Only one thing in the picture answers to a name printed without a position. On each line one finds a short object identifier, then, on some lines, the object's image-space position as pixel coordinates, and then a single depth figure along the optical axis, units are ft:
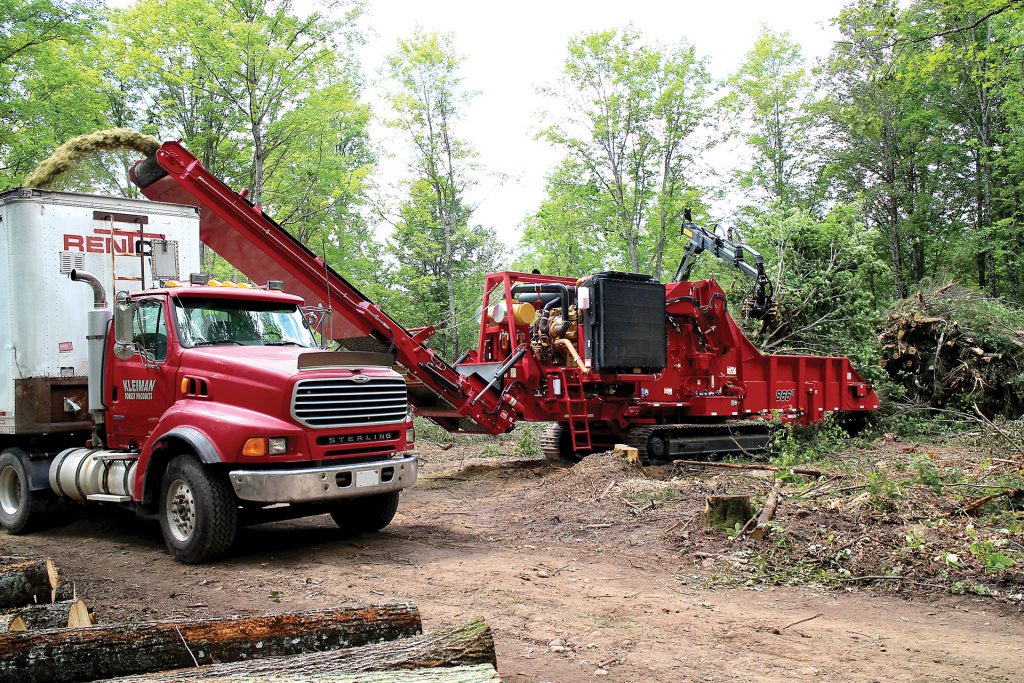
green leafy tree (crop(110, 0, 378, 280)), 54.34
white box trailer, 28.48
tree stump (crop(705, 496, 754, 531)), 24.89
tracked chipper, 34.04
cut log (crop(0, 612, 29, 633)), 13.16
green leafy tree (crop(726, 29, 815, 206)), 106.22
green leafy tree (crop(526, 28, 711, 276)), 77.66
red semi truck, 22.79
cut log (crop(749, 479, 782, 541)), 23.76
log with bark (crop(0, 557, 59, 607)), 16.31
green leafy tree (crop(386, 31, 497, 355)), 75.36
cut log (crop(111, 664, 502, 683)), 10.68
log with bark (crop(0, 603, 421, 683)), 11.22
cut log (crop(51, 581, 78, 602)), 17.15
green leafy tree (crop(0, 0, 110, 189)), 56.54
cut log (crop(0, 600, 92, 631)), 13.97
